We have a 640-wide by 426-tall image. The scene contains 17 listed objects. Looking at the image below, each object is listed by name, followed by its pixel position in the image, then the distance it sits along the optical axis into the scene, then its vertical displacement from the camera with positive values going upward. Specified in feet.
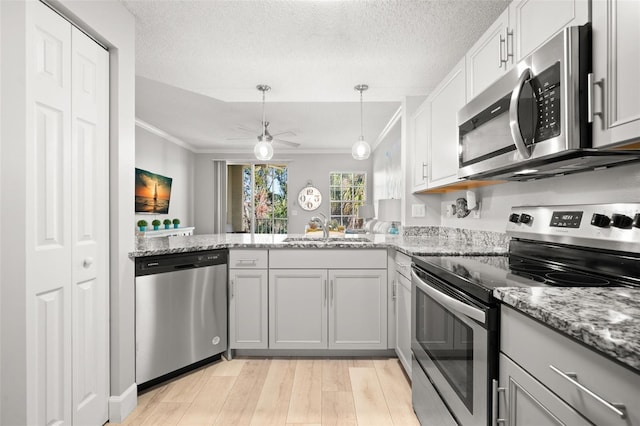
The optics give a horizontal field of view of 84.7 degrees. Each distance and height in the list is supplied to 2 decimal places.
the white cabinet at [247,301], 8.79 -2.26
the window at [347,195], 26.08 +1.23
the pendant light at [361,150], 12.69 +2.24
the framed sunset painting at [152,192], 17.46 +1.00
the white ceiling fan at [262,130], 11.68 +4.11
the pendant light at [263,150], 12.61 +2.21
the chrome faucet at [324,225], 10.07 -0.39
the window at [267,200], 26.18 +0.84
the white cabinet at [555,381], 2.06 -1.18
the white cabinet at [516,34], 4.07 +2.50
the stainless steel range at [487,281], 3.70 -0.78
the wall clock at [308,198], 25.76 +0.98
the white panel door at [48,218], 4.58 -0.10
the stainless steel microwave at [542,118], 3.72 +1.19
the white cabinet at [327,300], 8.83 -2.23
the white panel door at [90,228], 5.42 -0.29
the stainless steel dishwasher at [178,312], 7.07 -2.23
